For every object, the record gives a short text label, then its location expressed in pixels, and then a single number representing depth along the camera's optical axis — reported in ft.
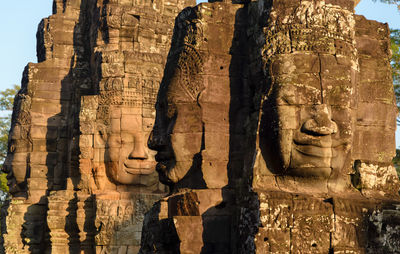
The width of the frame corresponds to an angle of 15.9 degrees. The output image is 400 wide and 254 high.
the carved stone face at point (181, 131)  61.38
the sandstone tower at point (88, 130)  106.94
